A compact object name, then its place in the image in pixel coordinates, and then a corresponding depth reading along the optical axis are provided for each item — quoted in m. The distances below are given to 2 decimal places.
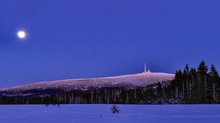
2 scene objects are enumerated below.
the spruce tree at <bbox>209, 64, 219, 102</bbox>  76.31
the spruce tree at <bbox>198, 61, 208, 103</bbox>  72.94
